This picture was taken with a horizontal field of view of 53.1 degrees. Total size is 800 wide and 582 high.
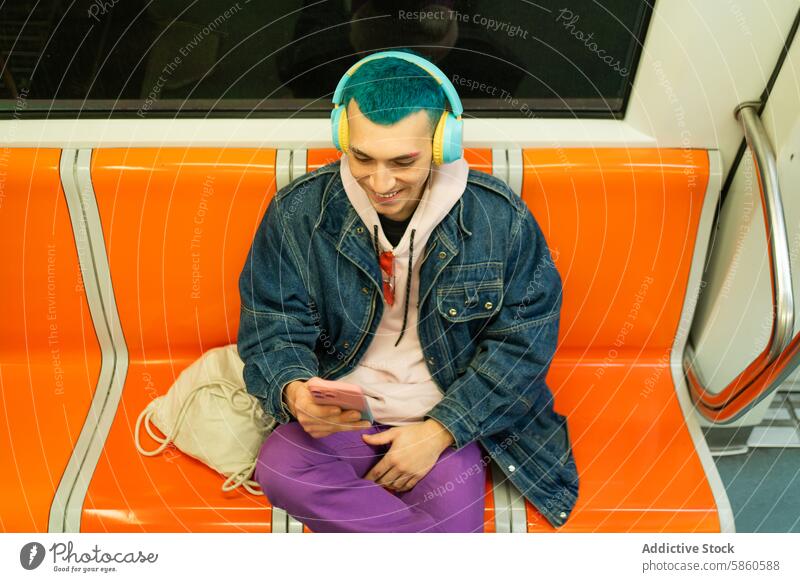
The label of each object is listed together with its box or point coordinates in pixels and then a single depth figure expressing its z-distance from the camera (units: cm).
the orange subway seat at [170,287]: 154
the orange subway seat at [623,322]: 157
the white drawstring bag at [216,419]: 157
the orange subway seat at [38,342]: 160
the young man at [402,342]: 142
